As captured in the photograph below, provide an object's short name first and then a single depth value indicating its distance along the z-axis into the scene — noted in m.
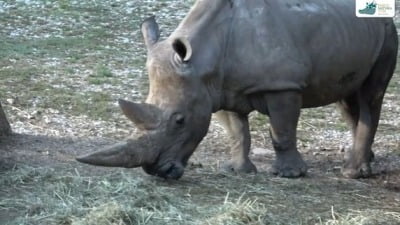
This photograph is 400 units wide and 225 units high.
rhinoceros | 15.25
